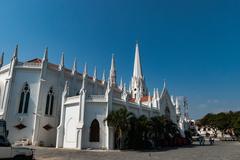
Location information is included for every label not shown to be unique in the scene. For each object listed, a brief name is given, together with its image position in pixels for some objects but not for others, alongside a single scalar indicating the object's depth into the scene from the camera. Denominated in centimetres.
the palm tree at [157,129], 3016
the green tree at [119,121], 2458
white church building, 2531
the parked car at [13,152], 1074
